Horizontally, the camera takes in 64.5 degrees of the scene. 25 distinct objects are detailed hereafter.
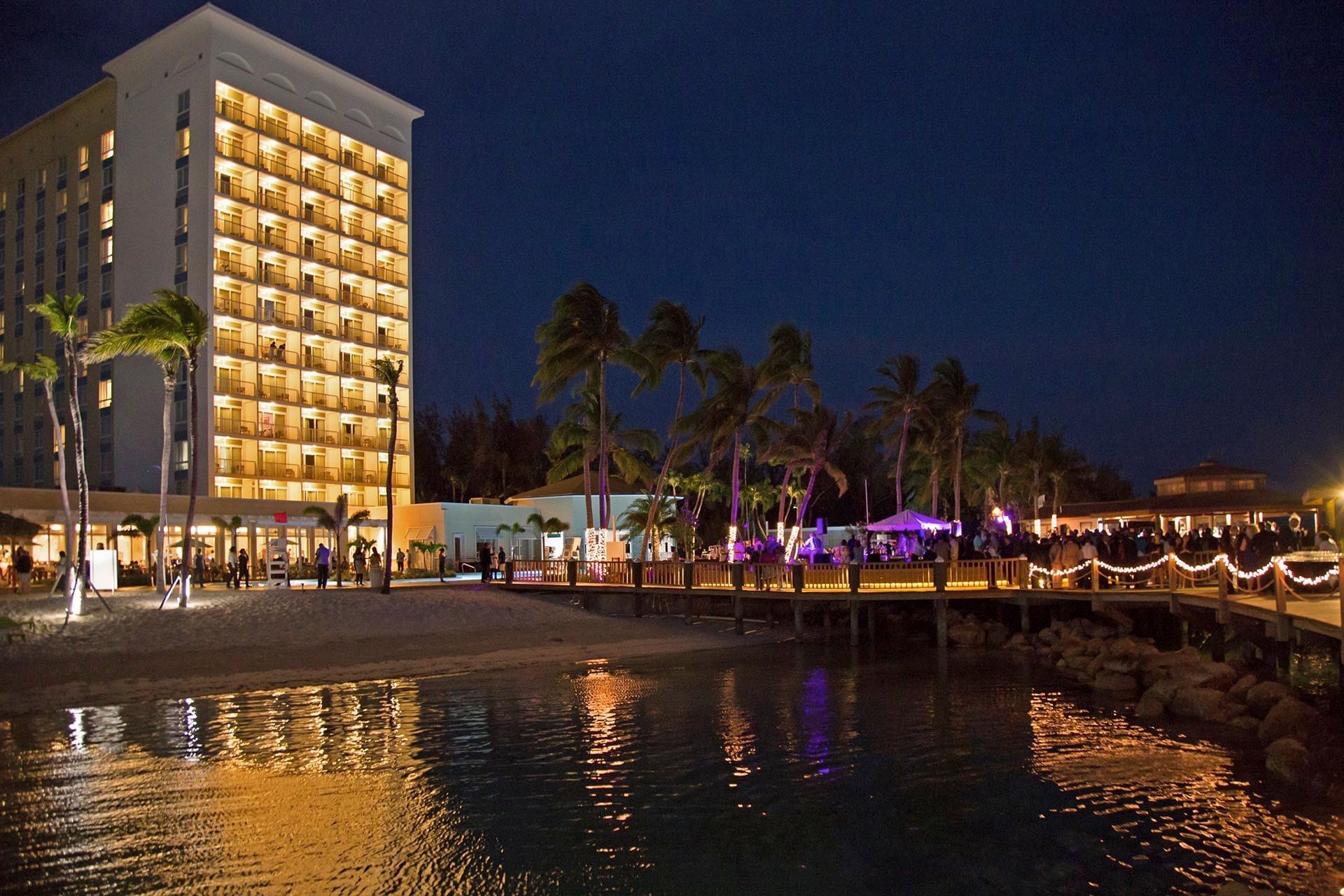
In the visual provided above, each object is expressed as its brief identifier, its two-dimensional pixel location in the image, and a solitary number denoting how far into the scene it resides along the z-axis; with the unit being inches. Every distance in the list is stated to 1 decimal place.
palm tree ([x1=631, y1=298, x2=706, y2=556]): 1675.7
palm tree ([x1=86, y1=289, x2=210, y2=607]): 1190.3
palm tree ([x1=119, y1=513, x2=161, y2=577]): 1509.6
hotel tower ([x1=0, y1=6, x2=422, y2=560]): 2255.2
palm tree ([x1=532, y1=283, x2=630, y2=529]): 1642.5
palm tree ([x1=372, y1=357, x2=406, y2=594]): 1370.6
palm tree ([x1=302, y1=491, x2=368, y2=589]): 1780.3
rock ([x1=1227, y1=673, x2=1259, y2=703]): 728.3
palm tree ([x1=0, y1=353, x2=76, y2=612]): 1241.4
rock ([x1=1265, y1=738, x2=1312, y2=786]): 544.4
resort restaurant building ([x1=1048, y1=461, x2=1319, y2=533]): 1909.4
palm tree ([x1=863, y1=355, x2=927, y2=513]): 2117.4
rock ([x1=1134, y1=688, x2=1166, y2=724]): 741.3
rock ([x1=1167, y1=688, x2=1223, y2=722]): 714.2
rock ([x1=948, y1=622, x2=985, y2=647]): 1175.0
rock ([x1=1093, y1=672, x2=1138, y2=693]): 852.0
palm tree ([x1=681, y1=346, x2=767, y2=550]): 1708.9
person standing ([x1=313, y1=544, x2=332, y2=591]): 1462.8
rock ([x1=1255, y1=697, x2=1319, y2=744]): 602.5
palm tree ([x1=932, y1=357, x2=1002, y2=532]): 2221.9
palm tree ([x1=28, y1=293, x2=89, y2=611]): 1199.6
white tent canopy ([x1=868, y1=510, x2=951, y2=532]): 1473.9
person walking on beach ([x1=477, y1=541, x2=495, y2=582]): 1540.4
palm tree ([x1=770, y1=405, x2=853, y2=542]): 1766.7
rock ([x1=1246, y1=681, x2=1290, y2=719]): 698.2
